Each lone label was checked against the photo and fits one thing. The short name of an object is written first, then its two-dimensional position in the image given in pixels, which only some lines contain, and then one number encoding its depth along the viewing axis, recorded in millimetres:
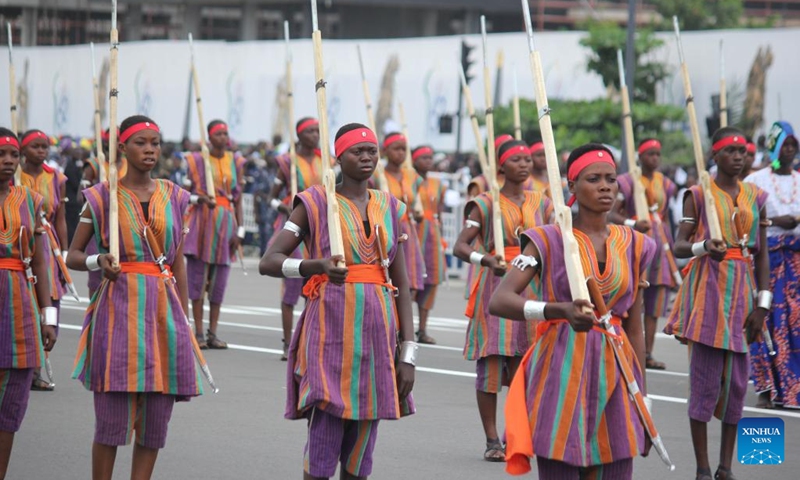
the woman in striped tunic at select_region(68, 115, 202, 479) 12406
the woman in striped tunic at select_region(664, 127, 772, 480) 14868
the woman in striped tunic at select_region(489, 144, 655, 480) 10260
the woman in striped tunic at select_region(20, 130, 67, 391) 20287
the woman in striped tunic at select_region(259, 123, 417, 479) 11691
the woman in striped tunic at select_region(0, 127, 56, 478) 14153
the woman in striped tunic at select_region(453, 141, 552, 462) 16463
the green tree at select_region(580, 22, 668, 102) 47258
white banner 44783
